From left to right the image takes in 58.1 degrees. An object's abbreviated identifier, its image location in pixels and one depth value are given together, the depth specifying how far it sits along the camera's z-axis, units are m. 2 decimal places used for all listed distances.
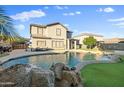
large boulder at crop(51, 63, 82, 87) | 1.64
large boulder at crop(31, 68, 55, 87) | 1.58
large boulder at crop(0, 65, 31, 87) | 1.61
